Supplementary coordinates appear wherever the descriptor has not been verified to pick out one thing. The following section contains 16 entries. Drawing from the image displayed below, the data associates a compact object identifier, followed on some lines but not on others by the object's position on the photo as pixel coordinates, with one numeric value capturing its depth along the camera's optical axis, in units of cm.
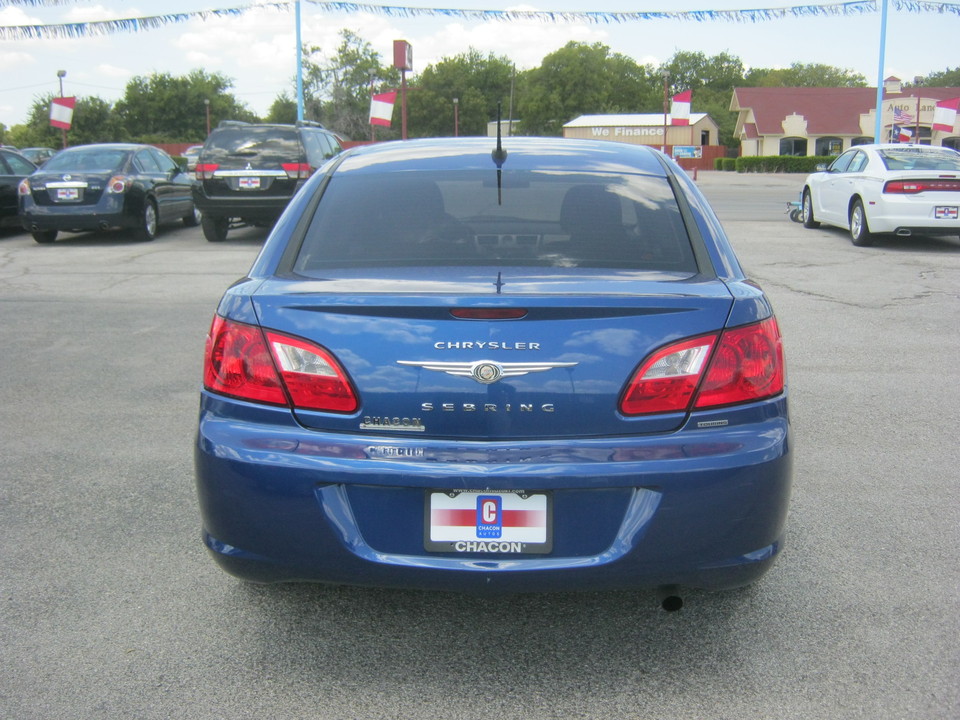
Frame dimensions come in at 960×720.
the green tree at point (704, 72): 12638
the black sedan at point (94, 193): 1455
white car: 1331
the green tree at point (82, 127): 8244
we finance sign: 7662
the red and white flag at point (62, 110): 2767
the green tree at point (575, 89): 10300
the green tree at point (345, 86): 10450
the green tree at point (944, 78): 13325
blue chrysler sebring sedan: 260
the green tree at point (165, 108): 9681
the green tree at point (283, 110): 10966
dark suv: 1448
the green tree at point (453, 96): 9988
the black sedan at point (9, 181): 1579
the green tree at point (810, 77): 12131
